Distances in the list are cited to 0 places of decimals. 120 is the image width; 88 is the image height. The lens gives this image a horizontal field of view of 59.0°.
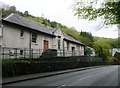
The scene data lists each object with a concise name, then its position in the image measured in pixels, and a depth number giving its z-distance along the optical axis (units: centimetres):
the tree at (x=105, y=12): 567
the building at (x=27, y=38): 1280
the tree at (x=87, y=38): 3796
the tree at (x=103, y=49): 3270
